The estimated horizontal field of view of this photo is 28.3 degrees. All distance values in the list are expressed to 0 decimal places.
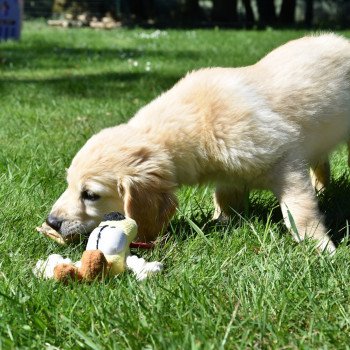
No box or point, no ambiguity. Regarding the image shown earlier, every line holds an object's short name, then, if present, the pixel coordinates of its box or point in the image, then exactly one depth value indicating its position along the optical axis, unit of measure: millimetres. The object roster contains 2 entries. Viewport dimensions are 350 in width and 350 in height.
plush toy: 2477
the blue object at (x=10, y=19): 8727
